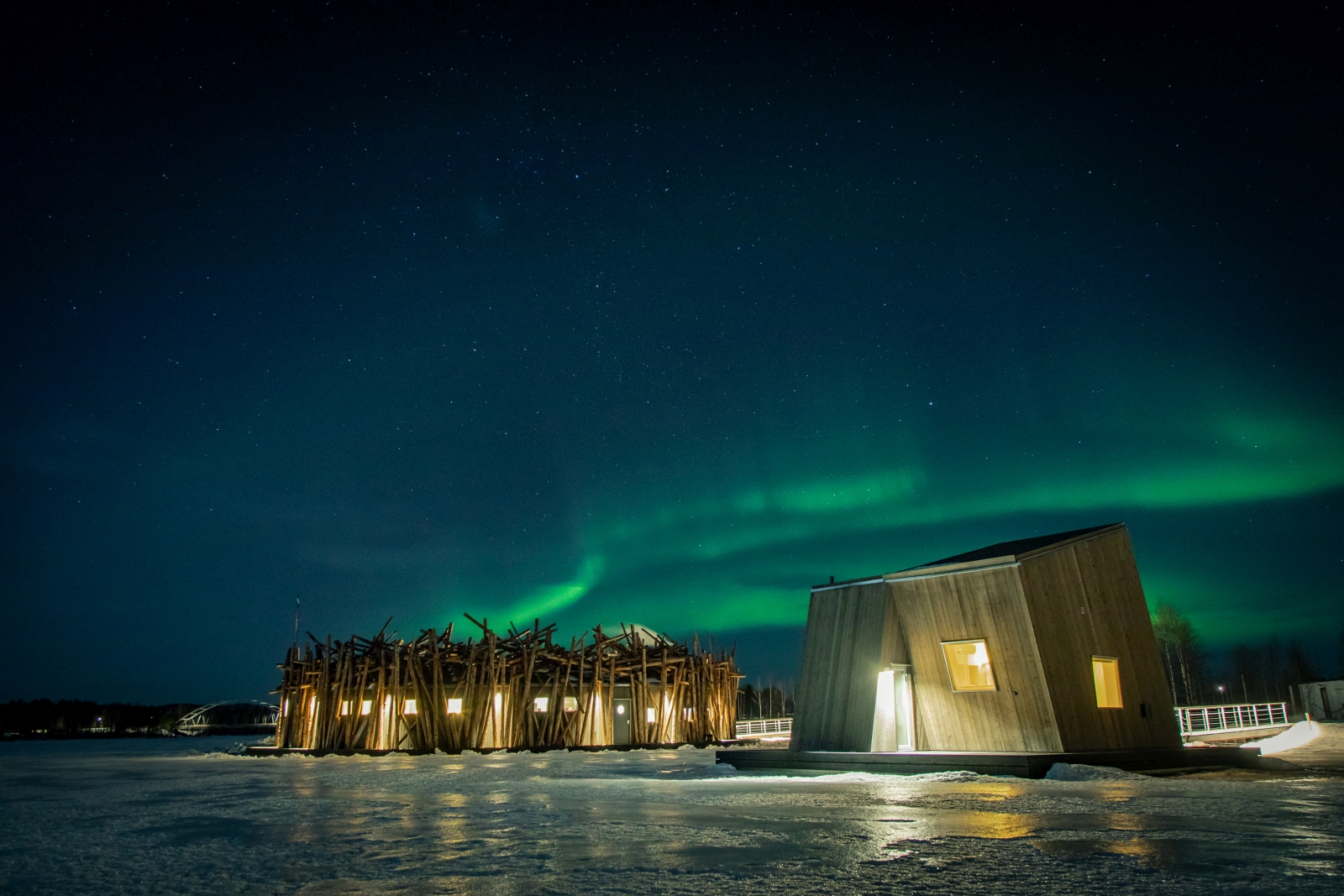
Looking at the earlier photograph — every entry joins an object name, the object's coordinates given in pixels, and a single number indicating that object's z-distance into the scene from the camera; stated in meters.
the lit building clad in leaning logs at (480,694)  29.59
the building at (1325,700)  40.25
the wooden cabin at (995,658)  17.06
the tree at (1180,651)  67.19
